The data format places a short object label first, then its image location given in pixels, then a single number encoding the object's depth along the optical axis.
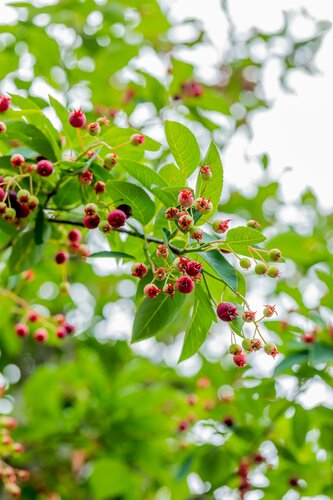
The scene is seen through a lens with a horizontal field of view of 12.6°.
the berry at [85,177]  0.79
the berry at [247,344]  0.76
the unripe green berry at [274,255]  0.76
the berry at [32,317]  0.94
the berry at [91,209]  0.78
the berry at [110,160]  0.79
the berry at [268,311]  0.77
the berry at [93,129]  0.79
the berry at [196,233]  0.74
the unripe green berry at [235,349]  0.76
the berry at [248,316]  0.75
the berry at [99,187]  0.79
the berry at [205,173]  0.76
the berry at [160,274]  0.76
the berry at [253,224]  0.76
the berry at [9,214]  0.78
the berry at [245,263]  0.76
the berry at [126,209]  0.78
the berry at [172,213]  0.76
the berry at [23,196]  0.78
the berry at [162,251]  0.76
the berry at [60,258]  0.88
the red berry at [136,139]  0.80
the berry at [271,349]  0.76
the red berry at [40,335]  0.93
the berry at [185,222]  0.74
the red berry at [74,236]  0.87
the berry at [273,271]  0.76
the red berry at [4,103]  0.80
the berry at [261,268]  0.76
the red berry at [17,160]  0.78
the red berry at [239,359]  0.77
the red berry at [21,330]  0.93
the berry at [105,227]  0.78
